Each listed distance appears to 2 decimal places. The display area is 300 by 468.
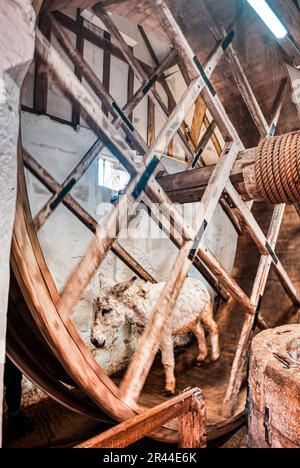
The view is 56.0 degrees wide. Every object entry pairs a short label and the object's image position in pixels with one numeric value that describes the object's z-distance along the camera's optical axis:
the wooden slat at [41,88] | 3.43
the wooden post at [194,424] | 1.37
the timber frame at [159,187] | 1.61
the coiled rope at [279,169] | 2.11
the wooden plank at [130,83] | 4.63
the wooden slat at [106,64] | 4.30
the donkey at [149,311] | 3.24
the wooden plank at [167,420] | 1.03
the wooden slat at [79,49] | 3.83
